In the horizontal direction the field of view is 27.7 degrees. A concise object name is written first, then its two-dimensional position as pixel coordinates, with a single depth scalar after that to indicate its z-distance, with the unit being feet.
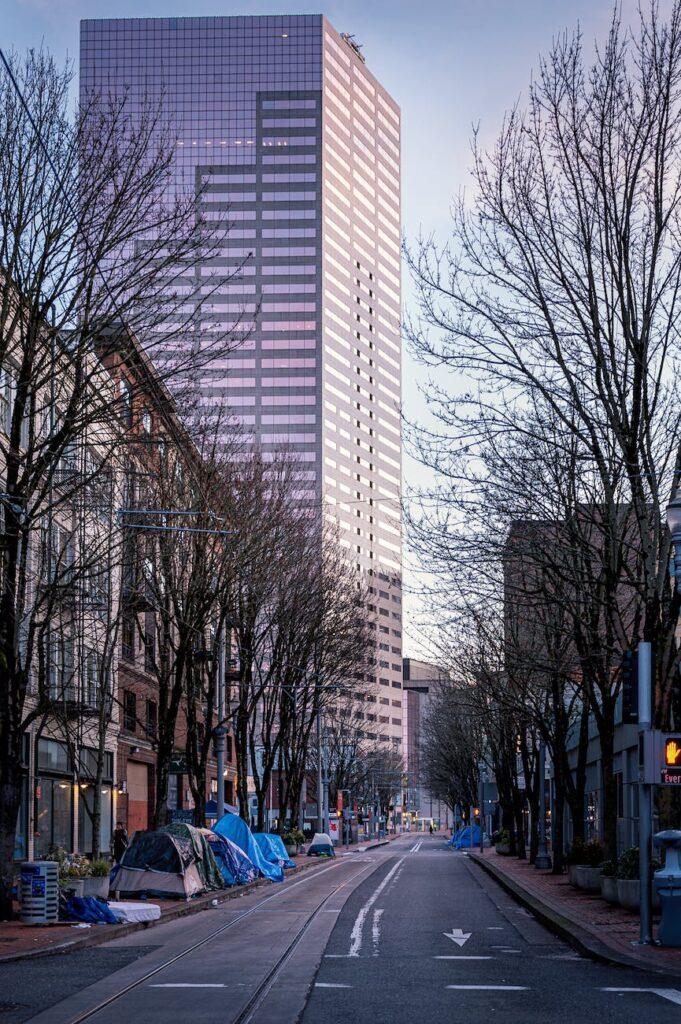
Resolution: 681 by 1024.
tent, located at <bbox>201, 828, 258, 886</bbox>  130.93
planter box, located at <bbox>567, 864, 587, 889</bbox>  115.71
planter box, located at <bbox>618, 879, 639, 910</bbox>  85.25
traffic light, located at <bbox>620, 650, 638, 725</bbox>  68.59
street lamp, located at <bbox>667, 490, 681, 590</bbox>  64.44
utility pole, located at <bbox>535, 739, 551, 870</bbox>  160.86
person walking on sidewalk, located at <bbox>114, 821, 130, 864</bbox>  151.12
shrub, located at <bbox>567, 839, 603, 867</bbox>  120.37
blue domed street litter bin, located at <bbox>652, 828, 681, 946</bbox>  63.36
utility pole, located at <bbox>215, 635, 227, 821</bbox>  152.05
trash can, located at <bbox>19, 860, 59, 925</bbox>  80.79
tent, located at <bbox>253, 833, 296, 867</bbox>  168.86
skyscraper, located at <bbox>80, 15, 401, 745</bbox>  613.11
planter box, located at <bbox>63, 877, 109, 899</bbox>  90.21
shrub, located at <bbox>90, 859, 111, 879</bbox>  95.09
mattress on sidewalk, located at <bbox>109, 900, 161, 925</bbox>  86.17
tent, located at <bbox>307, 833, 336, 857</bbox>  243.81
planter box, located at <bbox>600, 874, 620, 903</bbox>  91.86
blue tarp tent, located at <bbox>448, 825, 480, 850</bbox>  309.22
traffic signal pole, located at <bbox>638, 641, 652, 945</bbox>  65.46
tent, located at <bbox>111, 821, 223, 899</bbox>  108.99
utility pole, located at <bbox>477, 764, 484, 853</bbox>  296.30
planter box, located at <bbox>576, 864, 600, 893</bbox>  110.06
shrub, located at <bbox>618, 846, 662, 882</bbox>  87.15
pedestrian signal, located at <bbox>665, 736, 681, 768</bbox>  66.18
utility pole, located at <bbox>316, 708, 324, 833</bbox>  279.86
